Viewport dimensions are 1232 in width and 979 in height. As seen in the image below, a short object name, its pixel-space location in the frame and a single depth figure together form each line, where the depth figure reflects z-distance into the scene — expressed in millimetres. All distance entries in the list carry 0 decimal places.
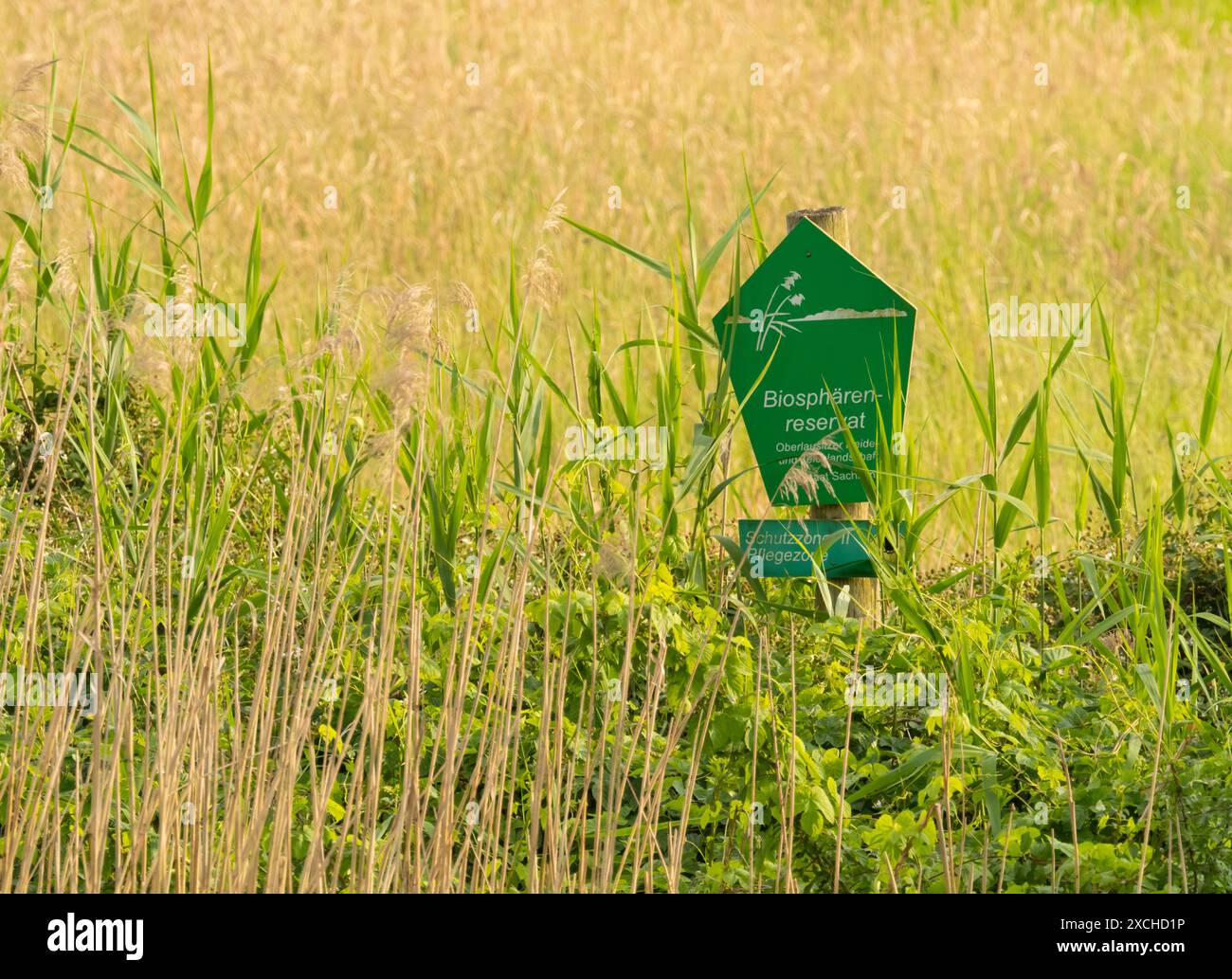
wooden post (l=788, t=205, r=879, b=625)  6641
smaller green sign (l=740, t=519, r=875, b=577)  6449
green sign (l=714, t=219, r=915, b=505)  6512
